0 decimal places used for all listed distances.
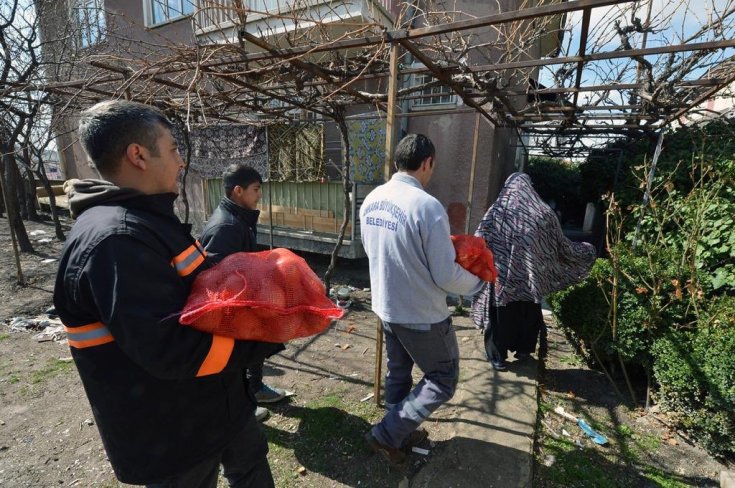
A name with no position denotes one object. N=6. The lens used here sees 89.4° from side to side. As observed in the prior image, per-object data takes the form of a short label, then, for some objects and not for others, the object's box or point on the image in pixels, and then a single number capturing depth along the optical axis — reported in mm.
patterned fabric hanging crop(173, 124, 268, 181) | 7449
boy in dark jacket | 2418
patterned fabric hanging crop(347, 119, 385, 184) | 6250
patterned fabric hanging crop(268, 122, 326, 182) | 7004
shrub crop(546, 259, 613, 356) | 3254
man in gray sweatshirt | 1962
